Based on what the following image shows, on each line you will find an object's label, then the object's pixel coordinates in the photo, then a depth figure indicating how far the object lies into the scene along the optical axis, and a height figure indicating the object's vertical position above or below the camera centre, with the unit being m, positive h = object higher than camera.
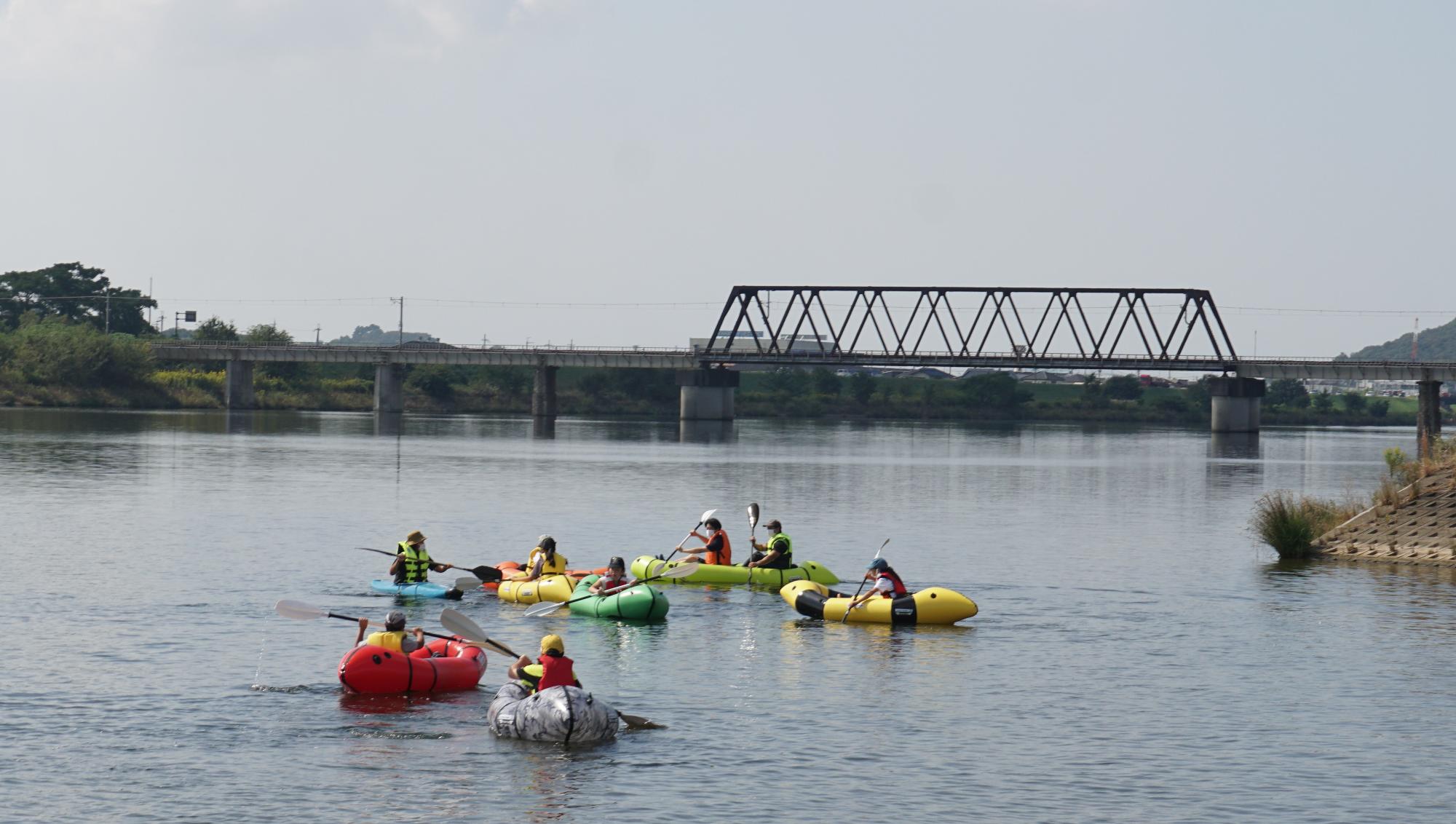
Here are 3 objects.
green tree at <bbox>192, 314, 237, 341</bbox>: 197.38 +8.10
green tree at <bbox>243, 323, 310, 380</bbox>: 180.88 +7.22
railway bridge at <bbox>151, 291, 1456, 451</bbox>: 154.50 +4.81
